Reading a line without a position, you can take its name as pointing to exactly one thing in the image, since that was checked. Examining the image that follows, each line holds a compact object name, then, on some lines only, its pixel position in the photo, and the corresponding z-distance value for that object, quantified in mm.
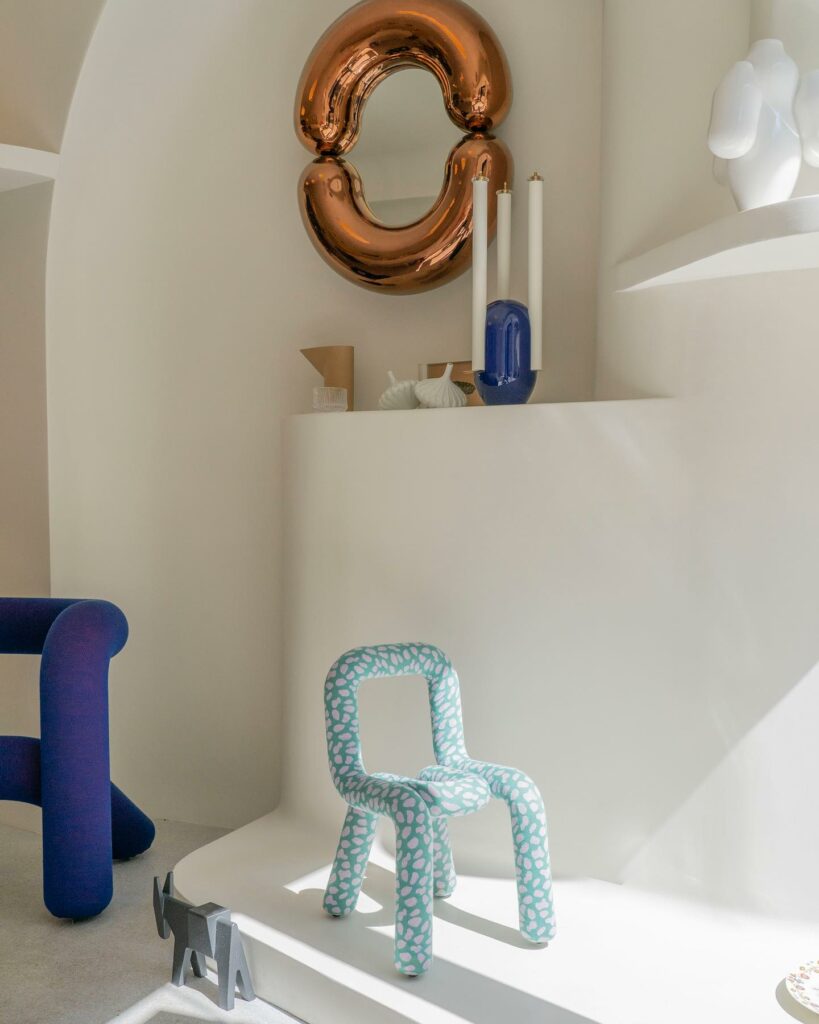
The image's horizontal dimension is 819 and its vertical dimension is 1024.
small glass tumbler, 2393
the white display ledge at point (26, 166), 2613
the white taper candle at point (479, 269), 2068
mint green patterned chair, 1655
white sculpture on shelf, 1517
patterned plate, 1560
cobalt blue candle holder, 2057
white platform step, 1582
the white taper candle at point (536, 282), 2049
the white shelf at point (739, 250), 1442
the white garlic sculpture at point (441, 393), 2156
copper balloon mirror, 2254
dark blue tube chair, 2111
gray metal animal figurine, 1792
